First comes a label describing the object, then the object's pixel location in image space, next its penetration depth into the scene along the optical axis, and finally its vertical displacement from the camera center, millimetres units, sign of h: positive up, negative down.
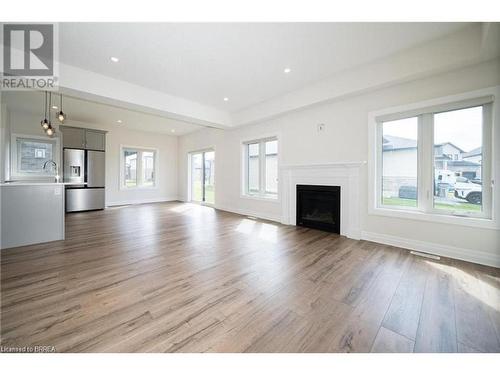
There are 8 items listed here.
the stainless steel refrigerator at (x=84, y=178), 6008 +214
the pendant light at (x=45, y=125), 3904 +1189
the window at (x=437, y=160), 2662 +424
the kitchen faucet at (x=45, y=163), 5917 +648
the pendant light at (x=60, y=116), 3684 +1286
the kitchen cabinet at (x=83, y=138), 5984 +1489
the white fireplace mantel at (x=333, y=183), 3646 +75
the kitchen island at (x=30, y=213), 3004 -469
